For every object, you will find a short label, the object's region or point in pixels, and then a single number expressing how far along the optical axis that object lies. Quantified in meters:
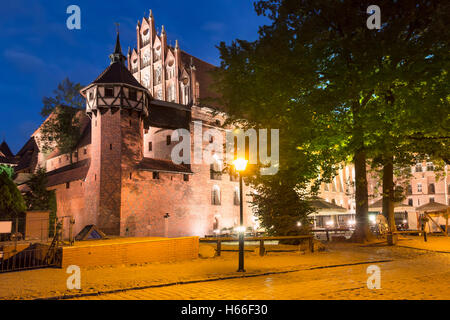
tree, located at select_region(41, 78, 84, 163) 46.34
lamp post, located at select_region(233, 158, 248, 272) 11.03
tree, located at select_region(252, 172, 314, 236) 18.11
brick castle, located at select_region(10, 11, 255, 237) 35.09
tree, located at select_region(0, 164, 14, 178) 38.51
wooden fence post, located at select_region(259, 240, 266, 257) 15.43
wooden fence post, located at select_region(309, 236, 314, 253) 16.44
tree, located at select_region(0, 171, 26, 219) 25.67
